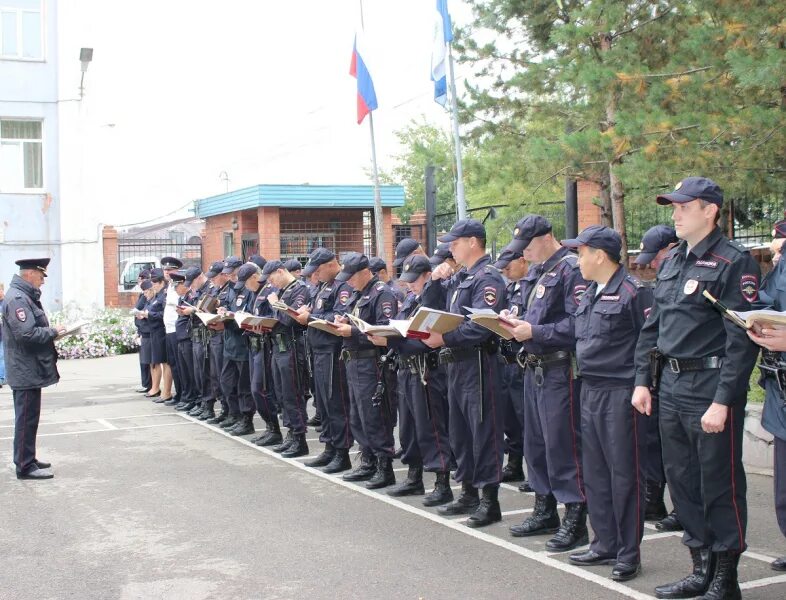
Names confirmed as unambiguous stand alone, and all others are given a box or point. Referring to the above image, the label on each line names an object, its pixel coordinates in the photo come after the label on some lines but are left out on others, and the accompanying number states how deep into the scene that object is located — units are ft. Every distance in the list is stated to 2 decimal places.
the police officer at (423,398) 24.57
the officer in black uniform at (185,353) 43.86
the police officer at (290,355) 31.45
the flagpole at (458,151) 44.57
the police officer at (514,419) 27.48
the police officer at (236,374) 36.22
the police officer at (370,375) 26.78
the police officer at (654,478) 22.49
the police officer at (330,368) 28.96
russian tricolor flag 53.31
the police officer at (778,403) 15.74
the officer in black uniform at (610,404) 18.04
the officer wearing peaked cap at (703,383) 15.92
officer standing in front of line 28.63
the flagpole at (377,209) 55.02
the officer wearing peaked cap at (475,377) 22.33
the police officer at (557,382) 19.94
